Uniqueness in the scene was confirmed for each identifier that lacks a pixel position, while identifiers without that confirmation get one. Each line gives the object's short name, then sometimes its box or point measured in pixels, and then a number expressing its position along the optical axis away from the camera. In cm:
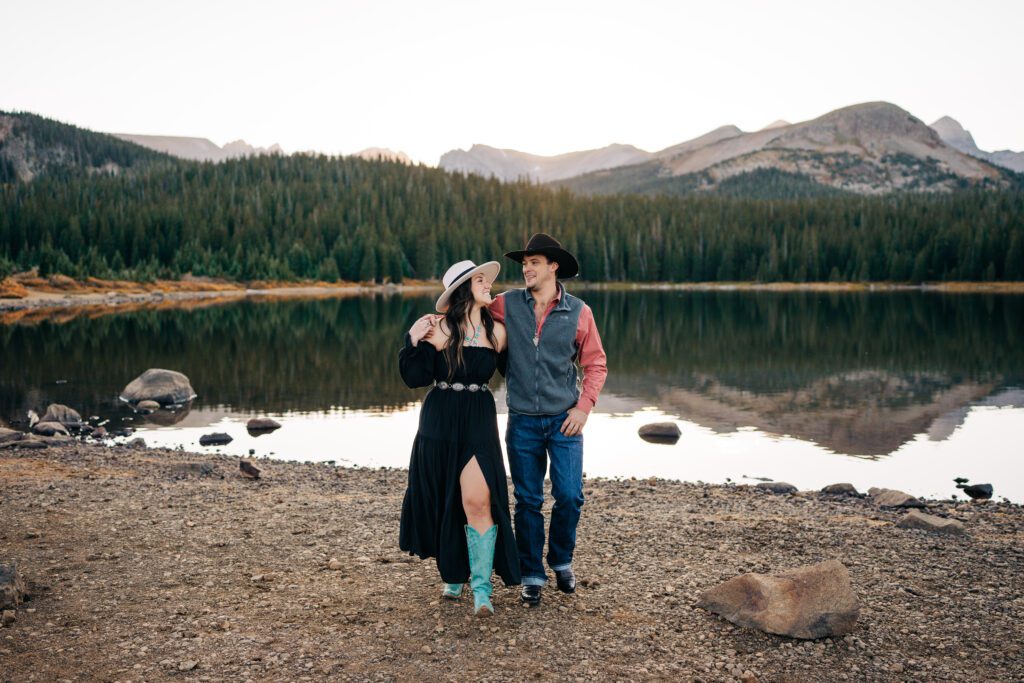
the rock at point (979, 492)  1594
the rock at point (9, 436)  1707
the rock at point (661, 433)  2173
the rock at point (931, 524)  1072
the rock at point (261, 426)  2195
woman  698
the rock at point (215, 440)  2014
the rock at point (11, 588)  708
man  723
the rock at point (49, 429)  2005
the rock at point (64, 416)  2143
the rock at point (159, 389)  2603
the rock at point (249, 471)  1417
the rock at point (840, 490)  1456
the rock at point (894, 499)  1322
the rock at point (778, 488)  1484
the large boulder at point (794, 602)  680
